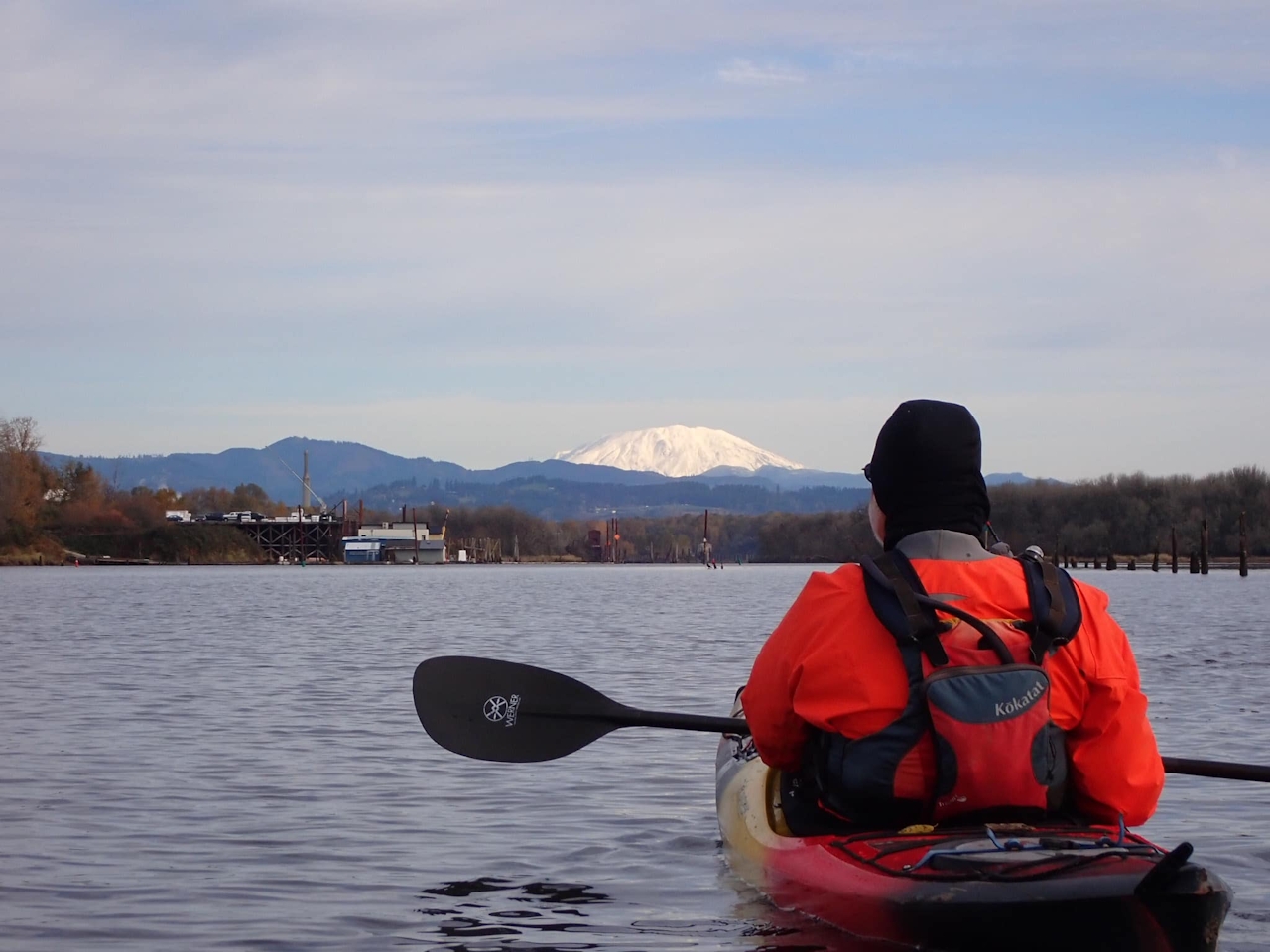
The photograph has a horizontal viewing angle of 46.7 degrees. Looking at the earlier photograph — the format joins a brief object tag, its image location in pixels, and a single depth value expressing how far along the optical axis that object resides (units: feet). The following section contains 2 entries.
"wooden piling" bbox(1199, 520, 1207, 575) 281.39
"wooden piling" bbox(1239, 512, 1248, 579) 261.24
